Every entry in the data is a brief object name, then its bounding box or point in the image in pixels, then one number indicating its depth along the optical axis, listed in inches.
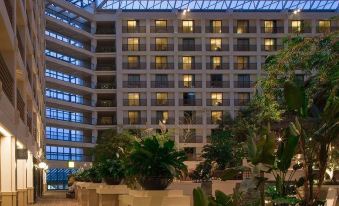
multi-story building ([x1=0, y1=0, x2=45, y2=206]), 747.4
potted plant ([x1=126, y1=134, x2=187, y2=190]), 401.4
